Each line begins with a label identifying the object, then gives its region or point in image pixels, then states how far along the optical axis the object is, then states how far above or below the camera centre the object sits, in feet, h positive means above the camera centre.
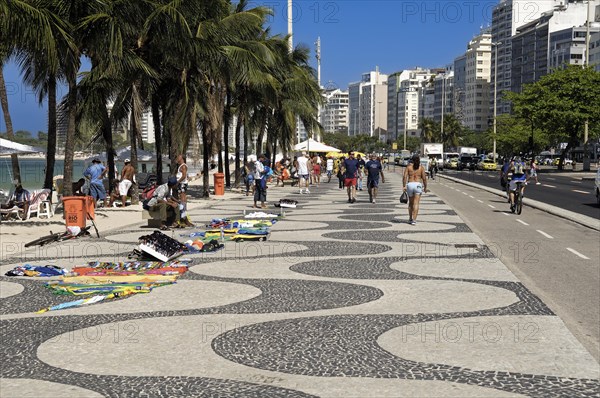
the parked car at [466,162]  267.59 -6.35
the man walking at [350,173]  82.99 -3.08
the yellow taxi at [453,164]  287.69 -7.48
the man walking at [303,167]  102.74 -2.93
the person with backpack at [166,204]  54.44 -4.19
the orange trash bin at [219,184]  102.15 -5.17
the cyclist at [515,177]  68.44 -3.03
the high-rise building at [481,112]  655.35 +28.93
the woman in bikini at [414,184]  56.65 -3.00
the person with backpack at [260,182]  74.18 -3.61
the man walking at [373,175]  82.79 -3.32
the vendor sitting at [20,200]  61.87 -4.45
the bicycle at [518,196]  68.33 -4.79
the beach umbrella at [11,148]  62.39 +0.03
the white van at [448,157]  292.57 -4.91
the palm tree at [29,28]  48.65 +8.23
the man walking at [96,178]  73.56 -3.03
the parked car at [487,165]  262.47 -7.29
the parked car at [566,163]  348.59 -9.20
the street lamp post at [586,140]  207.53 +1.05
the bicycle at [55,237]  44.45 -5.66
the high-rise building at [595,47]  417.28 +55.28
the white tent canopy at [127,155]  118.46 -1.36
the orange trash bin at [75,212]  48.19 -4.21
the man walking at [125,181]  80.12 -3.70
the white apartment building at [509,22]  613.93 +106.47
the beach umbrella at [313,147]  182.77 -0.26
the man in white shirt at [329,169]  162.40 -5.13
